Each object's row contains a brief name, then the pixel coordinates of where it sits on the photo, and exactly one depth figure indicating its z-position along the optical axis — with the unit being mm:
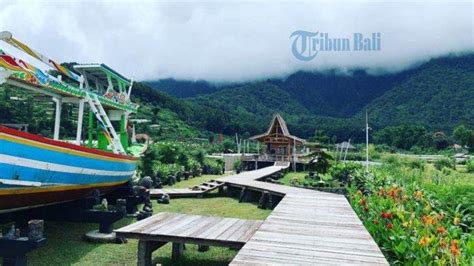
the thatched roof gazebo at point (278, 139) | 36594
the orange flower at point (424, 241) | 3973
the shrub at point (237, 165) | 28684
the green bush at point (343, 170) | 16688
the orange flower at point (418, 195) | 6281
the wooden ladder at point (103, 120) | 8383
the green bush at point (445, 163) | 29100
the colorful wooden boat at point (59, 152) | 5441
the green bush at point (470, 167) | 28938
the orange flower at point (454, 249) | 3426
